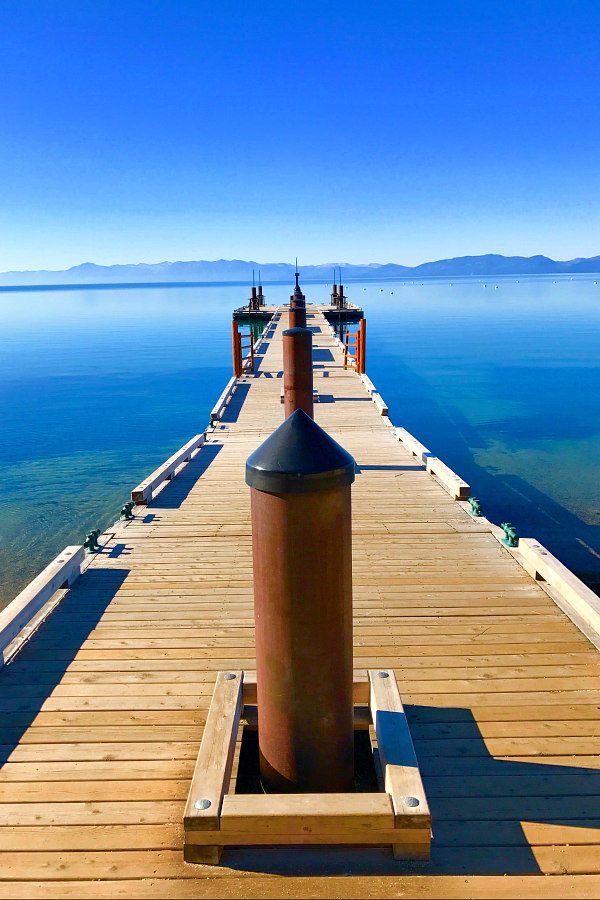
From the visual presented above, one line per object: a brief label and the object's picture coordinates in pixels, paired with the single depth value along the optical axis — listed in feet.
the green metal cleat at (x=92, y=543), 23.44
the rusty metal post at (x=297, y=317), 45.95
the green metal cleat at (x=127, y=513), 27.09
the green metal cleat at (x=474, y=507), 26.81
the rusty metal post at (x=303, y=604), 9.38
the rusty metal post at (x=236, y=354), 67.26
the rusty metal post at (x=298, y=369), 30.78
